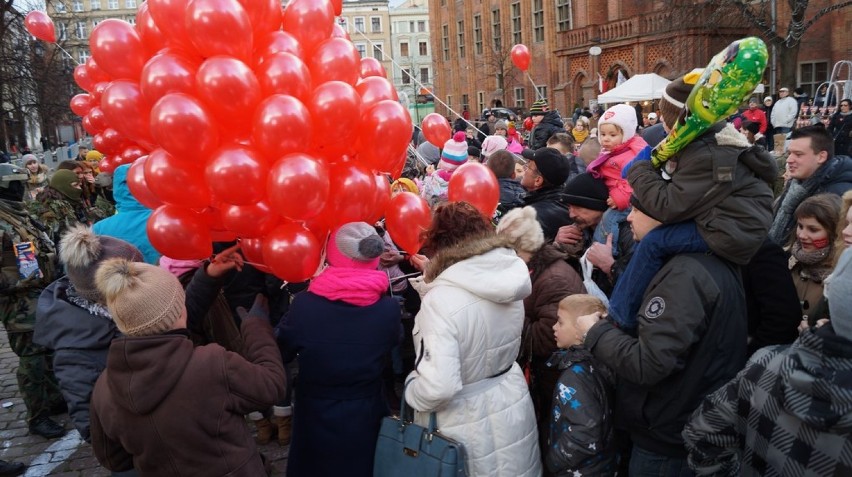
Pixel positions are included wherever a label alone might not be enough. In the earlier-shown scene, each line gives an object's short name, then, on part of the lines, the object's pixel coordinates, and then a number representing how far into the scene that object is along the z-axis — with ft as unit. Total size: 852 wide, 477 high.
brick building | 73.97
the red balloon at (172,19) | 8.93
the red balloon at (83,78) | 15.39
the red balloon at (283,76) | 8.93
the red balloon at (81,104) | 18.34
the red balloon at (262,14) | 9.66
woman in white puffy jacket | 8.29
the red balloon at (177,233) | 9.29
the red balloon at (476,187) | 12.46
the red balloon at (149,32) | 10.08
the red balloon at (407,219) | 10.92
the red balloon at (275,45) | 9.59
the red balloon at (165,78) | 8.75
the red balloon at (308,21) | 10.31
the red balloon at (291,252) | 9.27
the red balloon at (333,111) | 8.92
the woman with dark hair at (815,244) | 10.68
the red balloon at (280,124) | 8.38
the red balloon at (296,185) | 8.42
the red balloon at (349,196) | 9.64
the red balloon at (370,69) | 13.21
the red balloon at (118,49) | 10.05
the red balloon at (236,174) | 8.39
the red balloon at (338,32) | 11.49
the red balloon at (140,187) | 10.25
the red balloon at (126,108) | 9.54
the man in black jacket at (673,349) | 7.19
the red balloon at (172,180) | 8.87
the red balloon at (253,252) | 10.00
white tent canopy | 55.52
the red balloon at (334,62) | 9.97
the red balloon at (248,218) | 9.20
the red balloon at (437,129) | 18.34
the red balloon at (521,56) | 30.68
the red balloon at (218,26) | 8.37
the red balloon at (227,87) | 8.35
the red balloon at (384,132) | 9.78
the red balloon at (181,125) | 8.28
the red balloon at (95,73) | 14.02
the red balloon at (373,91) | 10.61
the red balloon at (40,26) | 23.03
